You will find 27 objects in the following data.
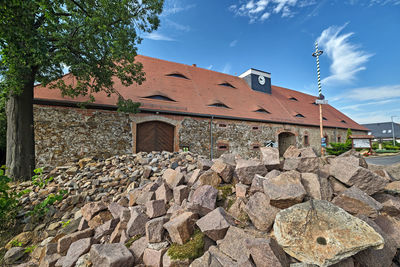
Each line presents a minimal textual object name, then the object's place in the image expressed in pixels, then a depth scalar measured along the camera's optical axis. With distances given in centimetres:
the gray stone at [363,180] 254
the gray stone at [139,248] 220
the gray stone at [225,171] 323
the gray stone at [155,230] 229
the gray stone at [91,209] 344
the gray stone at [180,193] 303
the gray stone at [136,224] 259
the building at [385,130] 3954
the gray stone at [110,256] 203
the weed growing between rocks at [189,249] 199
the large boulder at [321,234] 161
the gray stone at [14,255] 316
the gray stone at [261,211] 214
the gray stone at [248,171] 302
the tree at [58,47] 456
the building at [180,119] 737
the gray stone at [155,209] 279
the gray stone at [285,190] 217
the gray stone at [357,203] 215
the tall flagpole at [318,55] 1413
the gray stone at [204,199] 255
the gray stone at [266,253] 167
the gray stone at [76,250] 238
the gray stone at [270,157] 329
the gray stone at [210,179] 314
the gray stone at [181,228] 214
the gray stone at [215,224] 212
